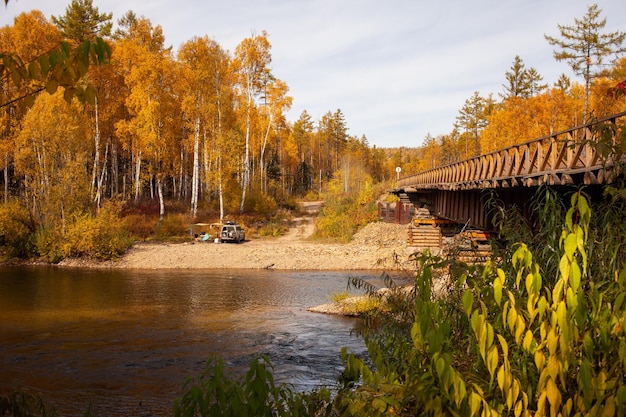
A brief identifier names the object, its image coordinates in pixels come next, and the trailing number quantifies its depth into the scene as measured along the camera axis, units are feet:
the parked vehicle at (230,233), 116.47
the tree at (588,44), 123.13
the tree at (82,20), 130.72
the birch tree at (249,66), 137.59
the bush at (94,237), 97.76
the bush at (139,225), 116.57
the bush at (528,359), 8.66
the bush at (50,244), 98.27
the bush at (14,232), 99.25
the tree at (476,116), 233.76
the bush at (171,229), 116.55
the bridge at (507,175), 28.19
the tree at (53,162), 99.14
